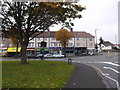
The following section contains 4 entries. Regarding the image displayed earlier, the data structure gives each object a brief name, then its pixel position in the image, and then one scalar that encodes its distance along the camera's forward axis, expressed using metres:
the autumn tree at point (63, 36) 51.88
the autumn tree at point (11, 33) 20.42
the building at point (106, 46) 120.51
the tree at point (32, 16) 15.20
